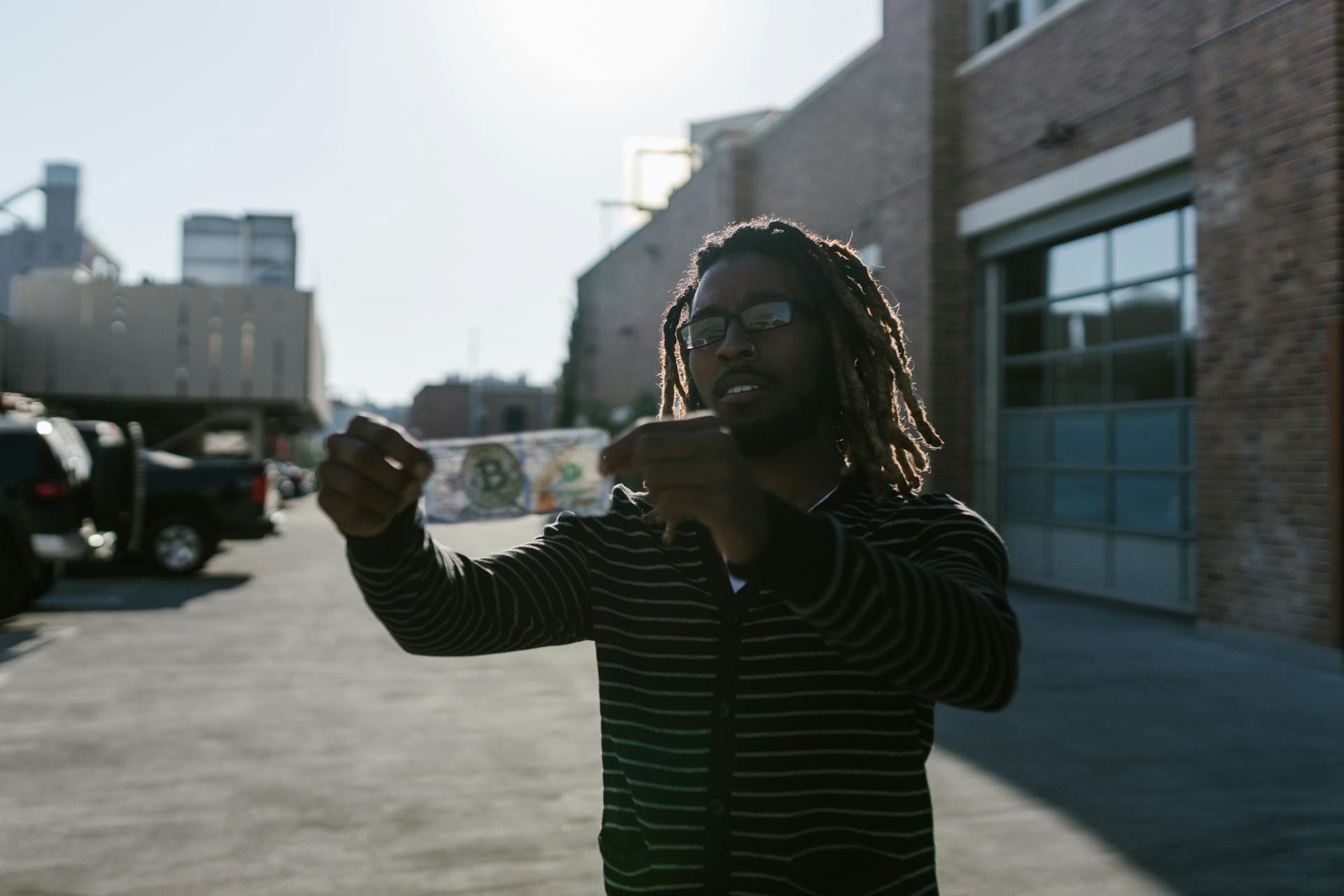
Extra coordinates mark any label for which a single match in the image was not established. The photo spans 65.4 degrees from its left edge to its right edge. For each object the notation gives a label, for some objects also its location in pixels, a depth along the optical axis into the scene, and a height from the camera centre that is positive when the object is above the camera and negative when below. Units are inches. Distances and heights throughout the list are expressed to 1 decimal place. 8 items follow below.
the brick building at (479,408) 3029.0 +157.7
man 52.4 -8.7
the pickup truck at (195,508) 558.9 -26.8
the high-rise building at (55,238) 3144.7 +666.5
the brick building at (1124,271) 322.3 +79.5
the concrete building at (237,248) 1742.1 +354.0
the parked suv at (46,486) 404.8 -11.3
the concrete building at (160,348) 1082.1 +117.4
